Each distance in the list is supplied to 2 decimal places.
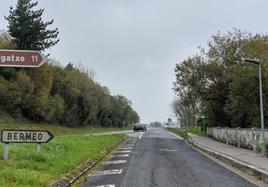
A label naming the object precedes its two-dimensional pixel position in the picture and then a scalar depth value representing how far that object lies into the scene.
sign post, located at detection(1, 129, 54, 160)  15.51
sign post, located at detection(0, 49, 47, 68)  11.78
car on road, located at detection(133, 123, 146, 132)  86.62
